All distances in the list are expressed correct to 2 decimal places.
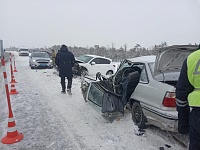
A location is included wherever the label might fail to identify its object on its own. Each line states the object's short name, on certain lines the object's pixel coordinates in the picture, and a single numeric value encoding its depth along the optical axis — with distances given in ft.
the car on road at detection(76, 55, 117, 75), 39.75
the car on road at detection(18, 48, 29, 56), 130.41
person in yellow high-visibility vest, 5.69
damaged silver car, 10.88
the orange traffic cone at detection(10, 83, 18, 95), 23.91
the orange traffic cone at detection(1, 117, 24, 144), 11.87
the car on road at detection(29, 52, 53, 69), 52.60
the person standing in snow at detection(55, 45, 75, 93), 24.32
